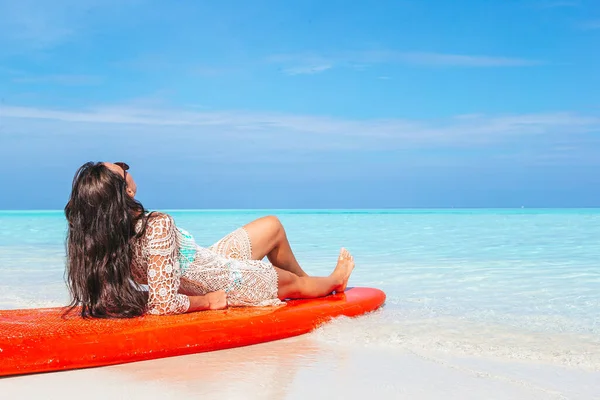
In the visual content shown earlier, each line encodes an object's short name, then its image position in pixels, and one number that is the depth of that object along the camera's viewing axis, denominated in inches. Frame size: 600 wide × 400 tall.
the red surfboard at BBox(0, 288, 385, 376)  104.7
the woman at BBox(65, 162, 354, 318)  113.9
